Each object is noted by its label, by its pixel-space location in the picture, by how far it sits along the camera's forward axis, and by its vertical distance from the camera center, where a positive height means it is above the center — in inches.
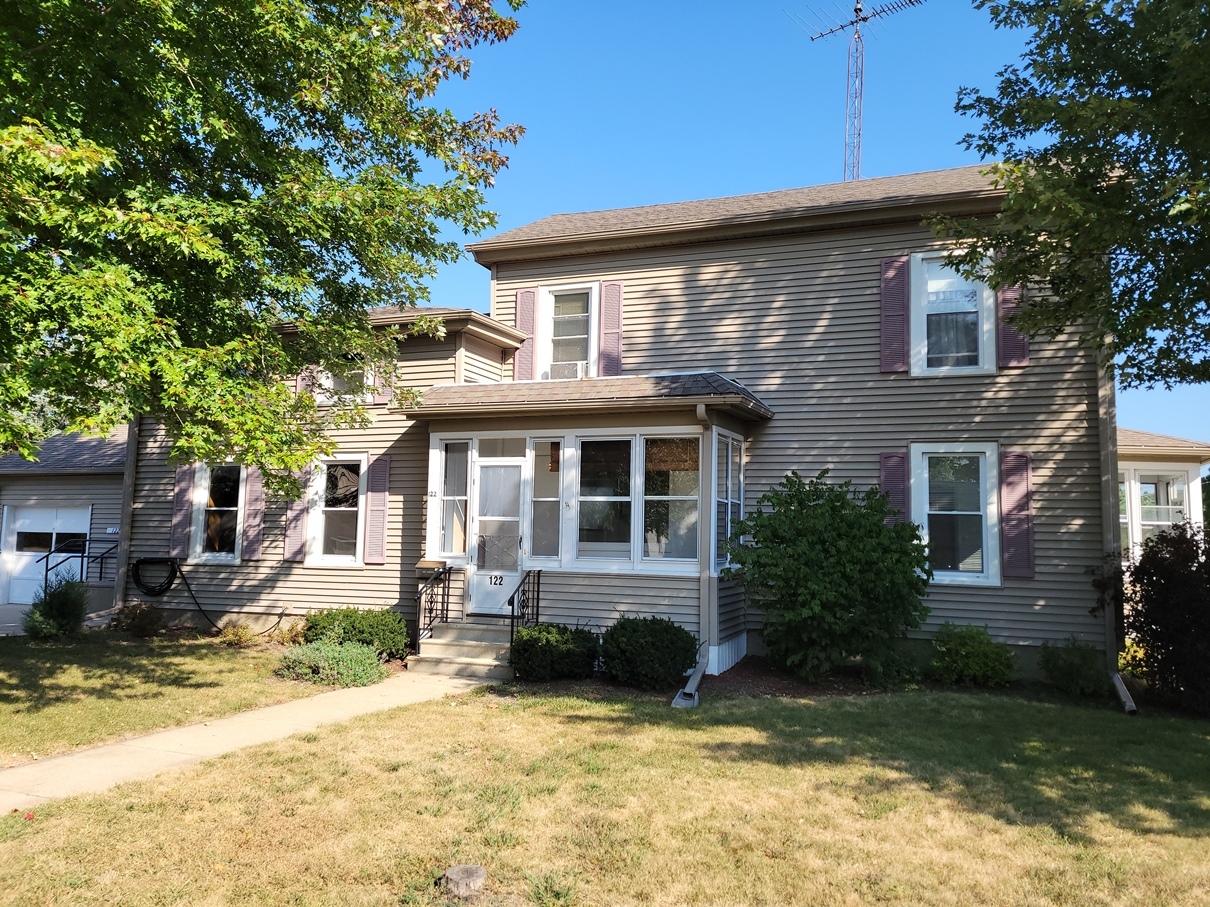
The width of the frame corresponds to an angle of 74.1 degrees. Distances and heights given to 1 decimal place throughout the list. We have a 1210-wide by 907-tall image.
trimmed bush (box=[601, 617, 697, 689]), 372.8 -61.3
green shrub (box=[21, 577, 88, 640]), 505.4 -66.3
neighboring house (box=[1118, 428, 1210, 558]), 668.1 +54.7
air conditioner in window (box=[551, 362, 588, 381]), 532.7 +100.4
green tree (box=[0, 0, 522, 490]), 245.1 +114.6
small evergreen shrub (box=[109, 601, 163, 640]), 540.1 -73.4
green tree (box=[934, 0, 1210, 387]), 299.7 +140.7
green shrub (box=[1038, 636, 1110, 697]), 391.2 -68.1
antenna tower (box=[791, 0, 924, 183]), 744.3 +406.5
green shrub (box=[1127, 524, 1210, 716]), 359.9 -37.3
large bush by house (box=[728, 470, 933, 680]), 387.9 -25.1
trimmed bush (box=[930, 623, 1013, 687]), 406.6 -66.6
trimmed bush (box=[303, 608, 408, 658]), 447.2 -63.5
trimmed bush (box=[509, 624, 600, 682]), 392.5 -65.6
